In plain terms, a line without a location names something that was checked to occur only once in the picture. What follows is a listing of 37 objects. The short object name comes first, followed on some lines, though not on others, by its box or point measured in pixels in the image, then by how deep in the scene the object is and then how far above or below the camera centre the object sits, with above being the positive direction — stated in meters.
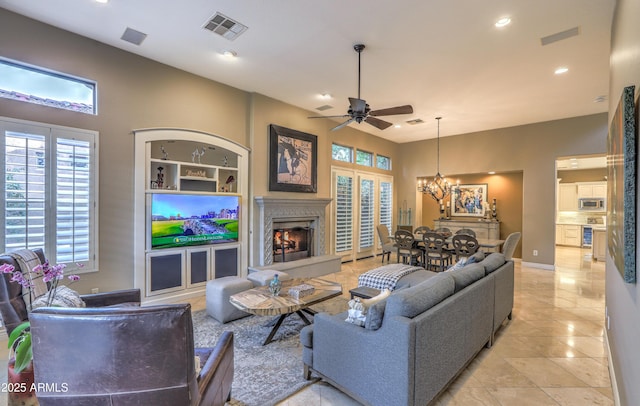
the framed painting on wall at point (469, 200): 8.63 +0.13
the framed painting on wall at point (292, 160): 5.81 +0.93
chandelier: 7.83 +0.51
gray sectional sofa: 1.85 -1.04
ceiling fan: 3.79 +1.31
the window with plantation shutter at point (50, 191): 3.25 +0.14
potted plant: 1.49 -0.88
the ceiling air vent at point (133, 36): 3.58 +2.15
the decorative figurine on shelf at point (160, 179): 4.50 +0.38
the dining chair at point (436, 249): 6.02 -0.99
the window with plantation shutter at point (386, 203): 8.88 +0.03
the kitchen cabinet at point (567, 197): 10.25 +0.29
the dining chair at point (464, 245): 5.63 -0.82
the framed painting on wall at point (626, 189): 1.58 +0.09
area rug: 2.33 -1.55
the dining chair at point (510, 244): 5.23 -0.75
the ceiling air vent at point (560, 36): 3.37 +2.05
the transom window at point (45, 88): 3.31 +1.43
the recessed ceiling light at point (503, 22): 3.18 +2.07
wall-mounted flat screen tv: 4.39 -0.28
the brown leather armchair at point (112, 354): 1.20 -0.65
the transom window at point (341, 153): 7.50 +1.36
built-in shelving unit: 4.24 +0.19
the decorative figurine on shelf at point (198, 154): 4.89 +0.84
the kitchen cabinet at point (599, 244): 7.76 -1.09
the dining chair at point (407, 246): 6.40 -0.97
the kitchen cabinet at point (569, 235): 10.14 -1.08
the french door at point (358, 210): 7.47 -0.19
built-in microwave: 9.67 +0.03
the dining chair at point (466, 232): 6.73 -0.66
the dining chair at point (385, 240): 7.38 -0.97
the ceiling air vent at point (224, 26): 3.29 +2.12
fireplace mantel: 5.56 -0.24
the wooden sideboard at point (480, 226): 8.11 -0.65
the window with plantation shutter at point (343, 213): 7.45 -0.25
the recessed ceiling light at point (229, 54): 4.01 +2.14
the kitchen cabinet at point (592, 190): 9.65 +0.52
